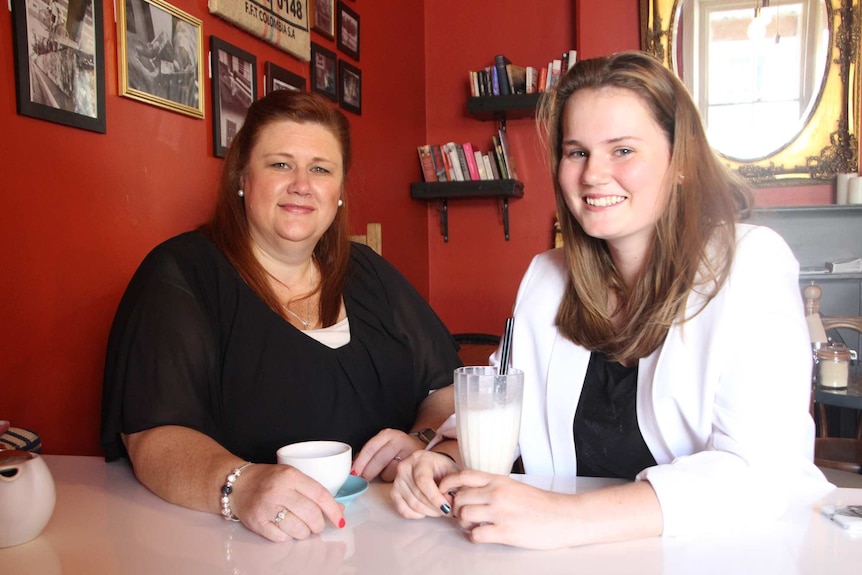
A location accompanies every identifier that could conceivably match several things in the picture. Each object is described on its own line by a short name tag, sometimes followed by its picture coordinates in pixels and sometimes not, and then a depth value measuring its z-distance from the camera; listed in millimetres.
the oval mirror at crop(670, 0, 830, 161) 4160
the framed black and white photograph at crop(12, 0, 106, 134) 1647
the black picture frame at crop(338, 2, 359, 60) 3510
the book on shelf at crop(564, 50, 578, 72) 4301
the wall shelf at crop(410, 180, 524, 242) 4395
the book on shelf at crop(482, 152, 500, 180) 4492
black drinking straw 1185
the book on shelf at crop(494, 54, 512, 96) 4363
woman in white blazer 980
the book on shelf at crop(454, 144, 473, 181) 4500
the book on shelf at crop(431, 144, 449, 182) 4508
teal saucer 1063
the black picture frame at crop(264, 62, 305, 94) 2828
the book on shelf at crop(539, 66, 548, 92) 4340
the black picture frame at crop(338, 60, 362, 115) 3531
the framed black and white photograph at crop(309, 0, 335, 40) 3188
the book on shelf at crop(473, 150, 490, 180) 4496
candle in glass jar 2547
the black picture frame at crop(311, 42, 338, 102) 3225
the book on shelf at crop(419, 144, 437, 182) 4523
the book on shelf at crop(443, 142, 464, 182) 4488
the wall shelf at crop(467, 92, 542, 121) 4289
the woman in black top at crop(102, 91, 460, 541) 1328
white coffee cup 1037
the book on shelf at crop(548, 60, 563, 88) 4316
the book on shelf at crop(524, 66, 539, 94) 4344
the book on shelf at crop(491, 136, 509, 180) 4477
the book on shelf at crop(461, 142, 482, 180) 4488
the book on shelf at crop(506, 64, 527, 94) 4363
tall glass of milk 1073
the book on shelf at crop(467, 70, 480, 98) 4480
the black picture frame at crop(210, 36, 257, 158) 2463
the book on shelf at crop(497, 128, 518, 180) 4473
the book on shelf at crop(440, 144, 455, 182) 4492
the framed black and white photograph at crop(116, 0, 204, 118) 2014
